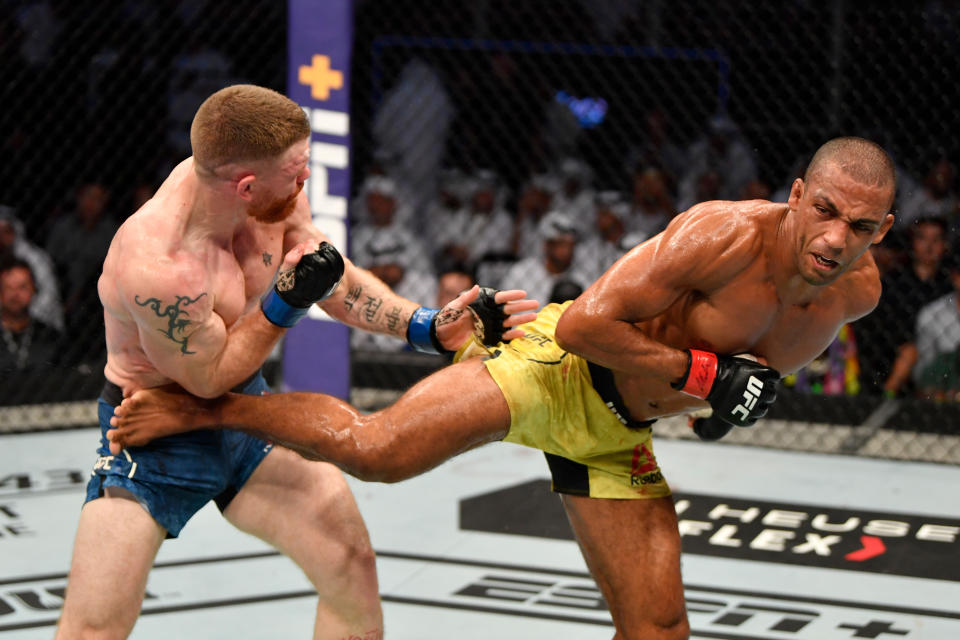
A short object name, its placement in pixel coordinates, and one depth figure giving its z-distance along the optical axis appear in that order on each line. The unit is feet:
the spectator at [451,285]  18.80
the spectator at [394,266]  19.42
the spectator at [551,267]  18.74
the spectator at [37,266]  18.35
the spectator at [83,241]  19.12
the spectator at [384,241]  19.52
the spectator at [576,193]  19.84
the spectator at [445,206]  20.68
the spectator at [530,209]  20.27
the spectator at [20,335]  17.89
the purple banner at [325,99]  17.29
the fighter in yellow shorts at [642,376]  7.61
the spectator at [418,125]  21.21
